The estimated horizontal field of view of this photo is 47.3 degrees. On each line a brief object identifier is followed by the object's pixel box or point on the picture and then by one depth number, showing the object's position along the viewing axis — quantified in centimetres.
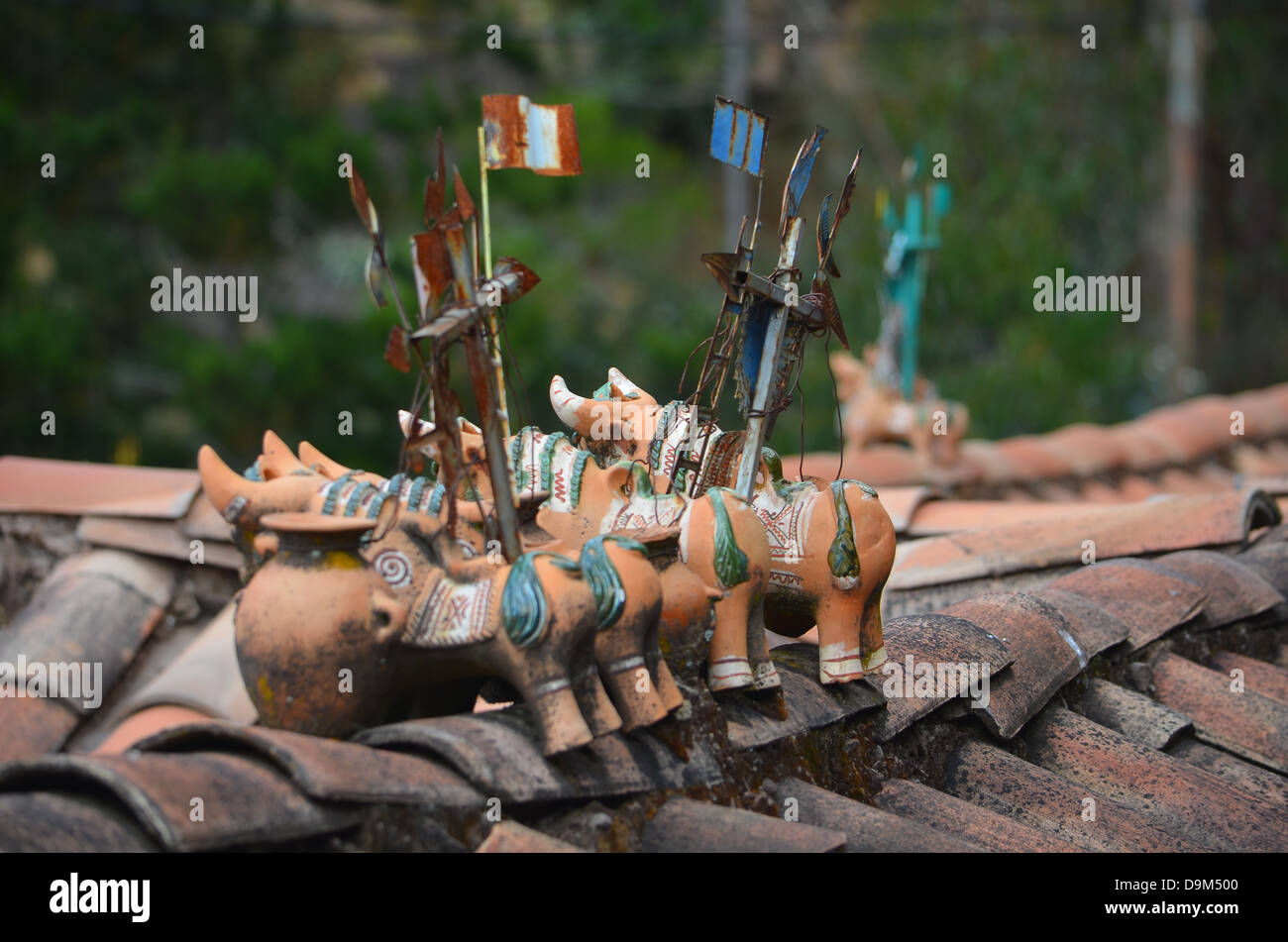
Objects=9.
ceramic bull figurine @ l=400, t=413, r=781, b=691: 231
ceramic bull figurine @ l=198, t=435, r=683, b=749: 204
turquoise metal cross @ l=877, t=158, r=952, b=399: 793
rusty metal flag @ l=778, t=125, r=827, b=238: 249
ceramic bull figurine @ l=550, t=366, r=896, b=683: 250
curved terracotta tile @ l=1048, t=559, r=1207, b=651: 357
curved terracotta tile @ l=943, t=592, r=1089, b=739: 283
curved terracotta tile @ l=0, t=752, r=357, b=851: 156
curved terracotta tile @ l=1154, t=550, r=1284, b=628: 379
